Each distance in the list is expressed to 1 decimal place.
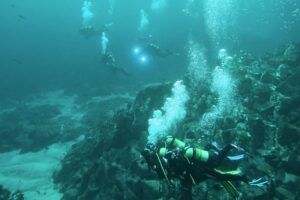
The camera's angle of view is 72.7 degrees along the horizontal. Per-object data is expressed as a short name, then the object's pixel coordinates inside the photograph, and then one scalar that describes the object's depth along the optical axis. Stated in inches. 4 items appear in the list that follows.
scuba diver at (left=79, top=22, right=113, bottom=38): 576.2
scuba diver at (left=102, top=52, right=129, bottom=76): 504.6
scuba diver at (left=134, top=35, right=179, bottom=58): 528.1
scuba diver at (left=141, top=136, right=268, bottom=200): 133.4
